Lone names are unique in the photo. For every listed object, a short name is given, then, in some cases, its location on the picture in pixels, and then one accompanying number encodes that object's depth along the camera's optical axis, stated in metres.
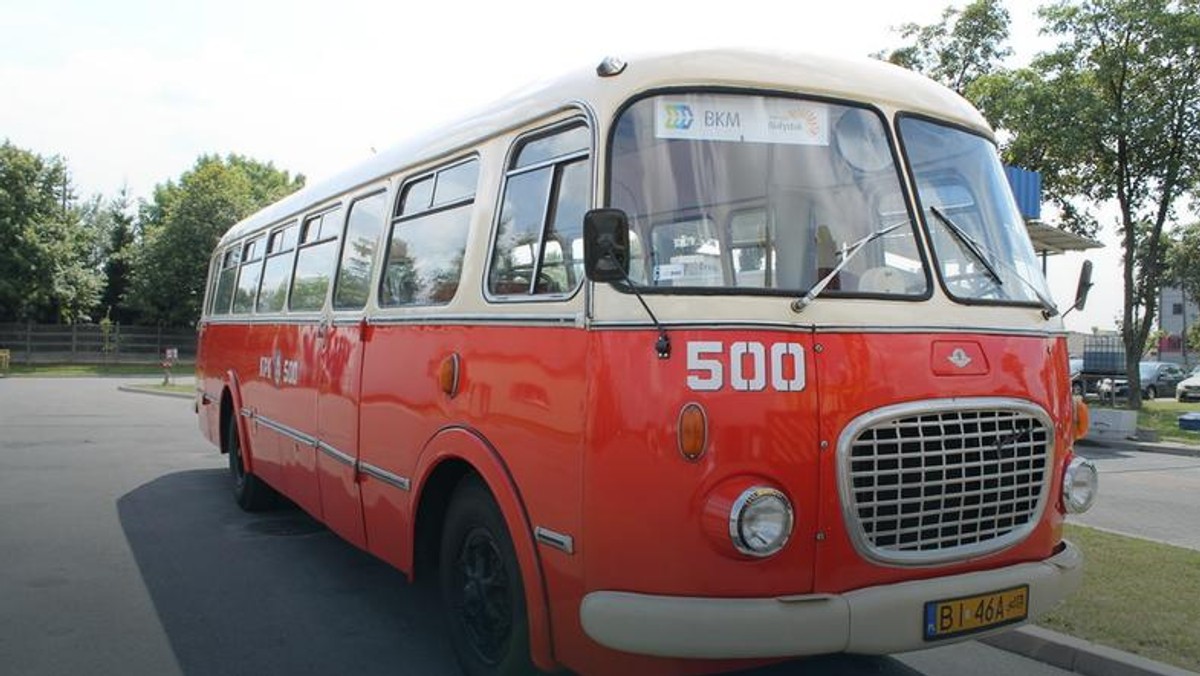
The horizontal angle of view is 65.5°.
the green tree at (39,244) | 41.81
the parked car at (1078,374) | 26.15
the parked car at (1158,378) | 35.62
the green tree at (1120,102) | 20.92
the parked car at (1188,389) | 33.56
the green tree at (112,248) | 51.44
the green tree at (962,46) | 23.38
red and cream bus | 3.27
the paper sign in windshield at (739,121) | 3.64
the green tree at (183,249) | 47.00
